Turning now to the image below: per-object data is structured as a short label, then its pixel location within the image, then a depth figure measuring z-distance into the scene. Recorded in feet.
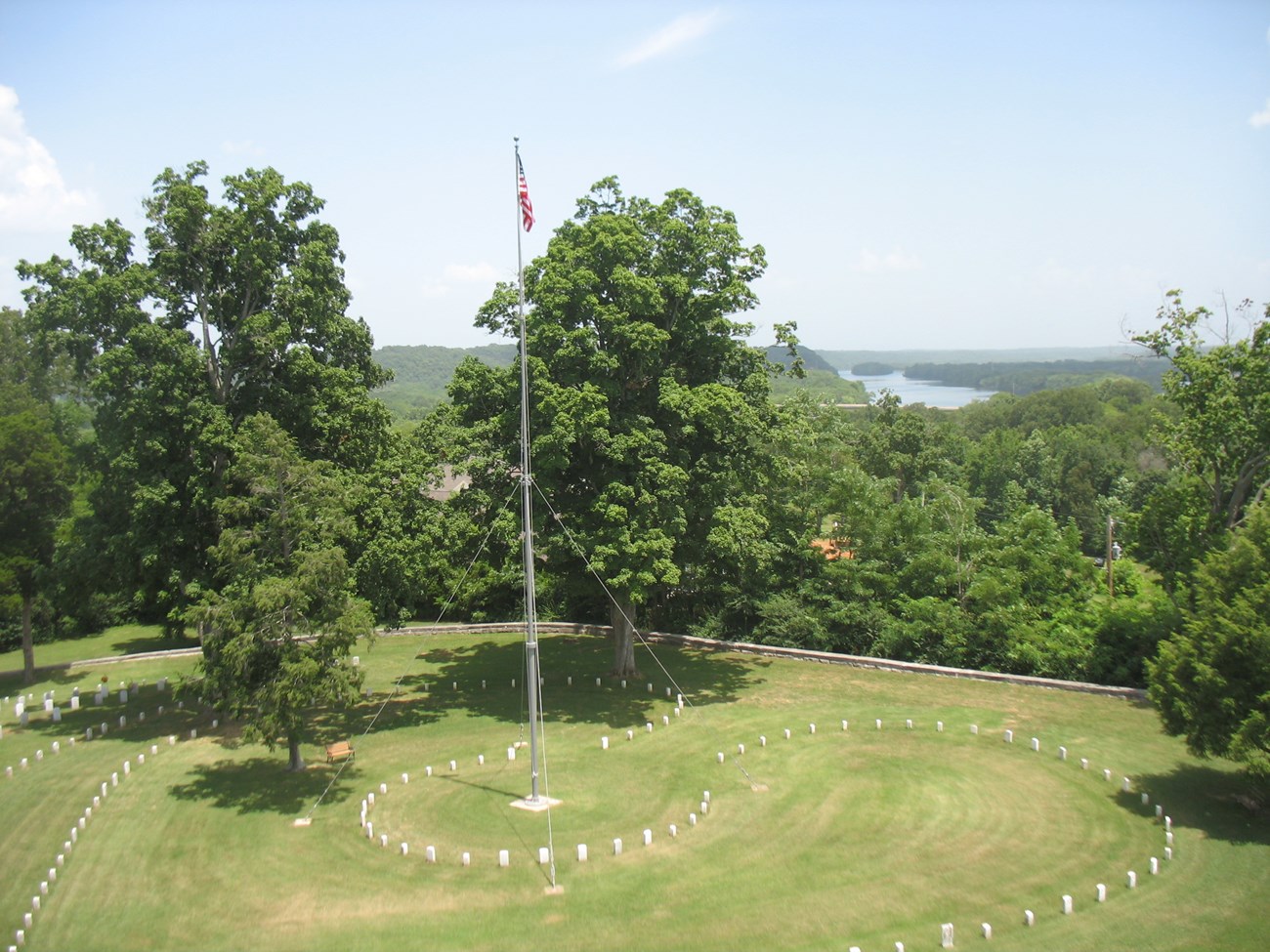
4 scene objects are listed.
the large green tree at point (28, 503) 116.57
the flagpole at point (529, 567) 79.20
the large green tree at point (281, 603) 79.30
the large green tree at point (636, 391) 104.58
